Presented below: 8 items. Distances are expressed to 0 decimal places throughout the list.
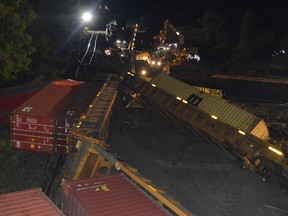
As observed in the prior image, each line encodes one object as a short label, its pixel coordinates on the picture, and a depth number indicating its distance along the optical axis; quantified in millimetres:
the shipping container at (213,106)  23422
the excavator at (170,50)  46572
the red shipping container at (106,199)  12055
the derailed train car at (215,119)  20631
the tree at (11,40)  25031
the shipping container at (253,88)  40750
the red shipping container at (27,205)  11766
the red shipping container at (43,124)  21359
